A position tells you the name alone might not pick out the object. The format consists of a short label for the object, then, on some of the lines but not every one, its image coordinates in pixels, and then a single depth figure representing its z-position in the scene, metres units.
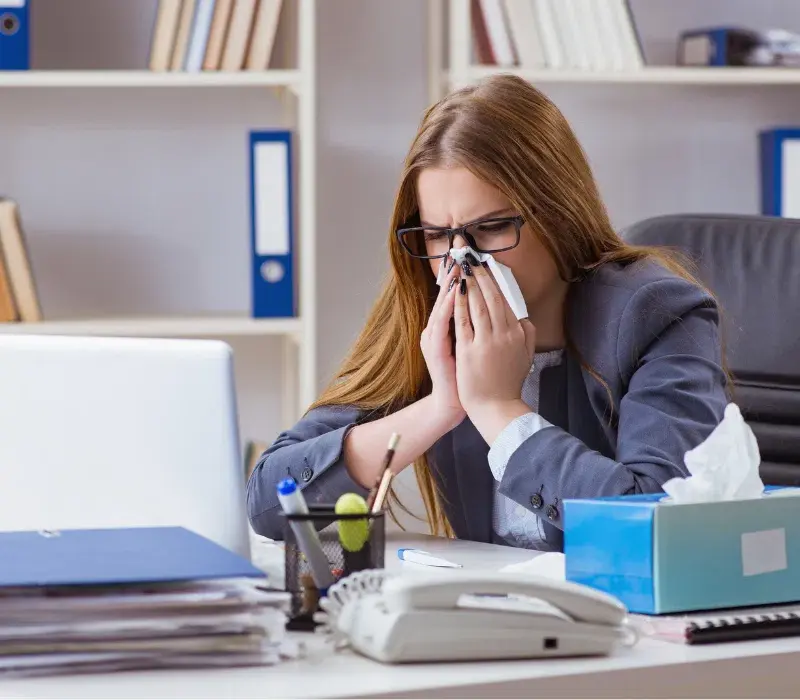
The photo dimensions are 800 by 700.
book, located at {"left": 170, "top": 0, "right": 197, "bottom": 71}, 3.63
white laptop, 2.36
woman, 2.76
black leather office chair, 3.03
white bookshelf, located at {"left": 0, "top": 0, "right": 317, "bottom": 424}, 3.62
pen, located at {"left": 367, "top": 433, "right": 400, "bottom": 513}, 2.37
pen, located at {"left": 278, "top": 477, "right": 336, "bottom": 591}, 2.28
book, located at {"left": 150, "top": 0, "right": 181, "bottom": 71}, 3.63
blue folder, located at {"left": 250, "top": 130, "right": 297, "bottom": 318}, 3.62
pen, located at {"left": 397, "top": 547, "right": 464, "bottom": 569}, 2.54
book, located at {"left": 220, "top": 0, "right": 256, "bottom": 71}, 3.64
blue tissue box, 2.27
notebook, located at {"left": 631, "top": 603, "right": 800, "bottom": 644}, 2.24
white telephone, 2.16
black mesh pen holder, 2.27
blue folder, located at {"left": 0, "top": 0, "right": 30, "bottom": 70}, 3.61
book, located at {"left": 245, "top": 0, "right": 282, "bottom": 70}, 3.64
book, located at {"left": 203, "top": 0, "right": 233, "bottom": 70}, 3.63
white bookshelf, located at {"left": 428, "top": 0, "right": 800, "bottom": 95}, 3.70
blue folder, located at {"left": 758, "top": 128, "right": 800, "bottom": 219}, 3.94
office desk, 2.02
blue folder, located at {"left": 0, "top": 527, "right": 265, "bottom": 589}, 2.14
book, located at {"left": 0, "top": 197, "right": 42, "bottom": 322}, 3.61
